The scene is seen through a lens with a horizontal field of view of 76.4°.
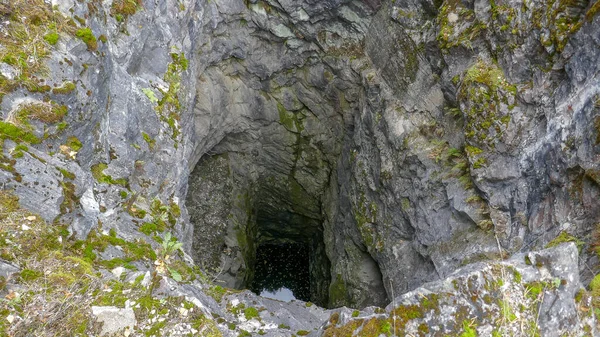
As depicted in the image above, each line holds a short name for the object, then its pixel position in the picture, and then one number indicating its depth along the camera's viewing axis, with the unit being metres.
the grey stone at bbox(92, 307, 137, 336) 4.02
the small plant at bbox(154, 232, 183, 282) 6.12
